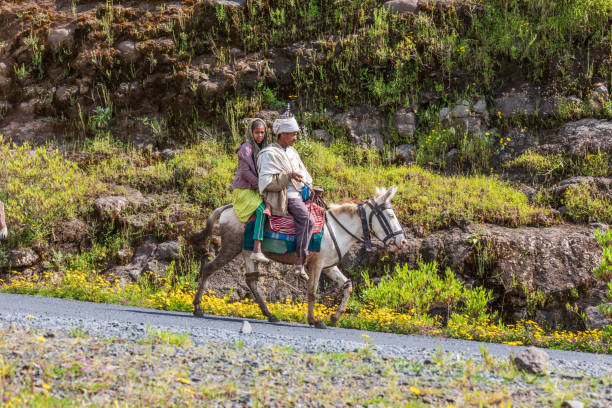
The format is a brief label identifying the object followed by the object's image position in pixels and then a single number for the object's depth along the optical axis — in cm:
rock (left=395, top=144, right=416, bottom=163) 1412
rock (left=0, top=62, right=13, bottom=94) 1680
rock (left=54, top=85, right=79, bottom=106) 1628
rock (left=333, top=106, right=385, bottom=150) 1460
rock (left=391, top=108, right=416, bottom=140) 1455
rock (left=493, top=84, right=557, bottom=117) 1419
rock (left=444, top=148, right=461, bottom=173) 1384
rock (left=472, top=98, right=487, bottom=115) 1455
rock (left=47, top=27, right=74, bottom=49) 1714
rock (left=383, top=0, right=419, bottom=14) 1641
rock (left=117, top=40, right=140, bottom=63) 1655
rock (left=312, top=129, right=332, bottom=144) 1472
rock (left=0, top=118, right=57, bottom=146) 1575
